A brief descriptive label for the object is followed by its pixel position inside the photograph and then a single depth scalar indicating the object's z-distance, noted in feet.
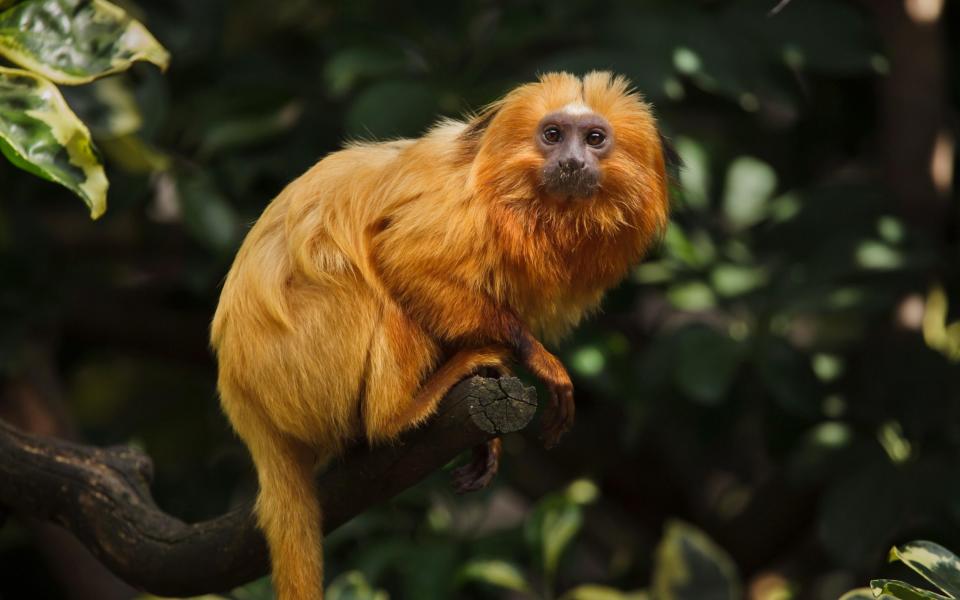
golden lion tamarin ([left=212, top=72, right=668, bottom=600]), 16.67
